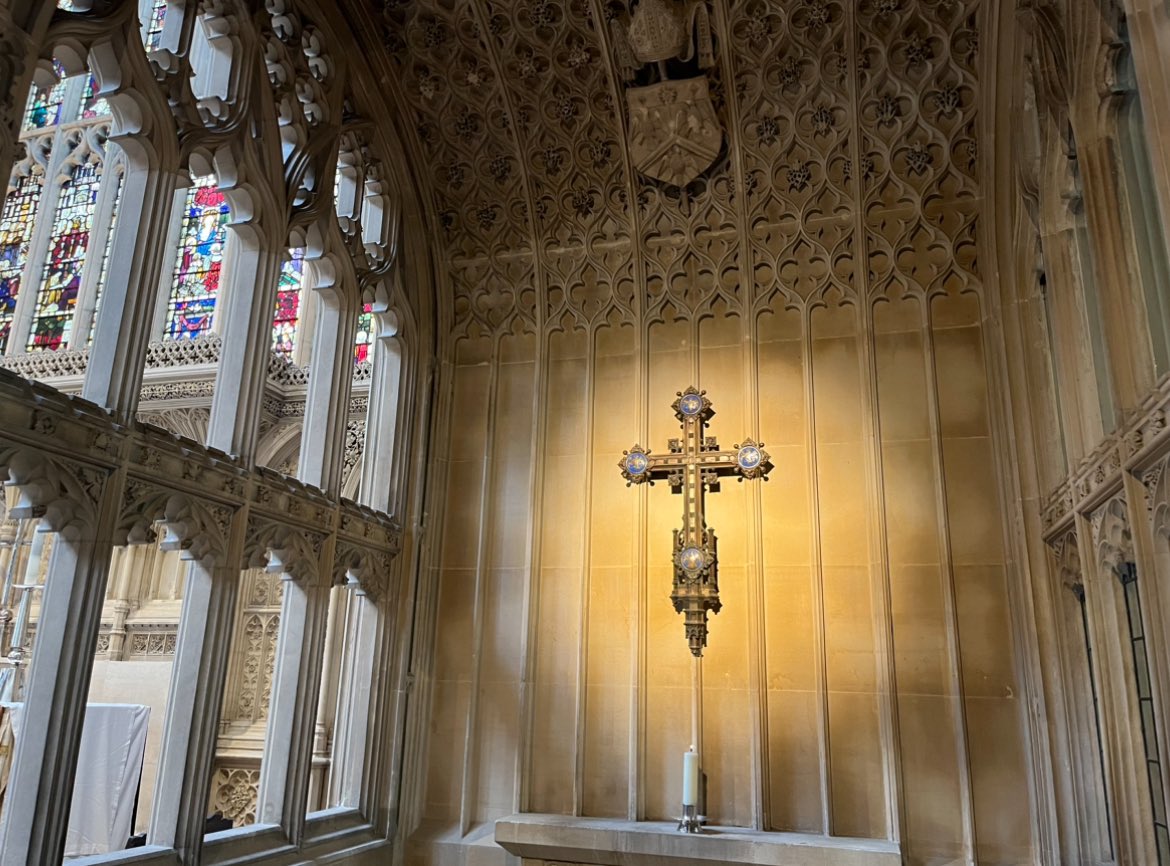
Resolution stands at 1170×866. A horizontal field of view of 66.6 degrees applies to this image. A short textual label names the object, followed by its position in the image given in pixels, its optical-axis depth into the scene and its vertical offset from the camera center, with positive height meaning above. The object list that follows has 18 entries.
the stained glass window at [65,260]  10.93 +4.96
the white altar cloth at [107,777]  8.18 -0.96
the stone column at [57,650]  3.81 +0.09
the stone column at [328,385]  5.98 +1.93
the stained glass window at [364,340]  10.09 +3.74
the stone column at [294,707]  5.32 -0.18
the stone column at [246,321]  5.15 +2.04
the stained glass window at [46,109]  11.81 +7.23
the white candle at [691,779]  5.48 -0.54
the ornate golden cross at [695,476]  5.68 +1.35
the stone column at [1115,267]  3.67 +1.79
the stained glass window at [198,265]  10.52 +4.73
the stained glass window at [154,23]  10.14 +7.24
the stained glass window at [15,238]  11.43 +5.49
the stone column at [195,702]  4.52 -0.14
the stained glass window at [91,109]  11.61 +7.13
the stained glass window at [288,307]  10.44 +4.20
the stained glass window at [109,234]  10.54 +5.09
